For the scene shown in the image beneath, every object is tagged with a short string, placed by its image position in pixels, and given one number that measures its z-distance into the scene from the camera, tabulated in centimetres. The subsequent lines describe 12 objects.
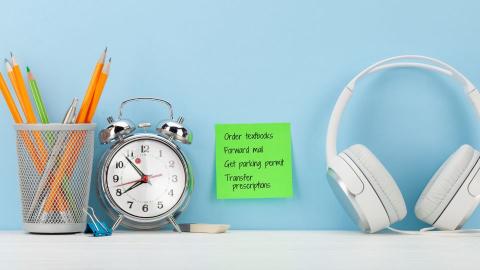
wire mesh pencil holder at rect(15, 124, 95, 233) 111
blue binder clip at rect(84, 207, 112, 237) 111
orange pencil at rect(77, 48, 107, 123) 114
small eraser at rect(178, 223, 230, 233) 112
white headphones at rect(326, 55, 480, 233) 108
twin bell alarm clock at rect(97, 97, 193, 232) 113
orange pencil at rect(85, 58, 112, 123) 114
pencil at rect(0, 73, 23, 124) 114
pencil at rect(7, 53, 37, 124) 114
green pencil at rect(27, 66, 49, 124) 116
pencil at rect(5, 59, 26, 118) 115
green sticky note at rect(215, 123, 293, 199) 116
